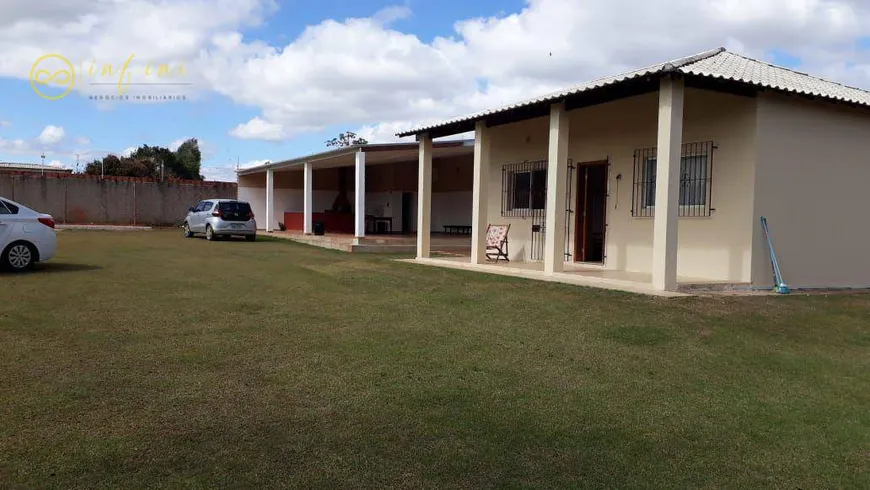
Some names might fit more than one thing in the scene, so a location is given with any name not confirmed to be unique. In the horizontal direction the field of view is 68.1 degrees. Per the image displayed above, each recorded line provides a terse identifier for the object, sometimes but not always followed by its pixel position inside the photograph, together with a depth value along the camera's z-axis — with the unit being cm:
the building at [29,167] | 5069
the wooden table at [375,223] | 2730
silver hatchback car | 2119
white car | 1105
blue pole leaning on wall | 958
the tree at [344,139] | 6325
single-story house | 903
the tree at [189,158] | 5747
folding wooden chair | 1401
